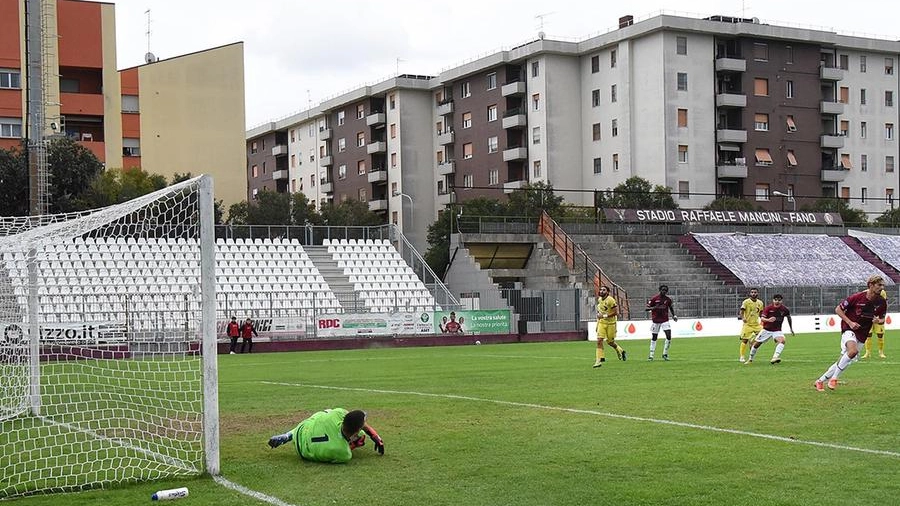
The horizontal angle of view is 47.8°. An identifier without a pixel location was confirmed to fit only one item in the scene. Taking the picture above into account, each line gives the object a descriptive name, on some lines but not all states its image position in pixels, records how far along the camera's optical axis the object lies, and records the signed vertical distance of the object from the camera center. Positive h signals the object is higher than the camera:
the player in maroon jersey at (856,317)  16.00 -1.01
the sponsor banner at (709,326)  43.46 -3.10
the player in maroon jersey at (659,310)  26.20 -1.35
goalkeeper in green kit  10.80 -1.86
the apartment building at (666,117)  74.12 +11.11
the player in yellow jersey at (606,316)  24.78 -1.41
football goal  10.67 -1.87
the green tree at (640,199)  66.06 +3.91
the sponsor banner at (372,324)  41.62 -2.56
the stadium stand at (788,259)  59.09 -0.21
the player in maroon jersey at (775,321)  23.64 -1.52
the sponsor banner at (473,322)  43.59 -2.63
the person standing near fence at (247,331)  38.06 -2.48
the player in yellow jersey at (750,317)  25.09 -1.52
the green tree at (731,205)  68.69 +3.53
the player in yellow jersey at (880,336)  26.51 -2.16
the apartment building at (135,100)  61.56 +10.93
